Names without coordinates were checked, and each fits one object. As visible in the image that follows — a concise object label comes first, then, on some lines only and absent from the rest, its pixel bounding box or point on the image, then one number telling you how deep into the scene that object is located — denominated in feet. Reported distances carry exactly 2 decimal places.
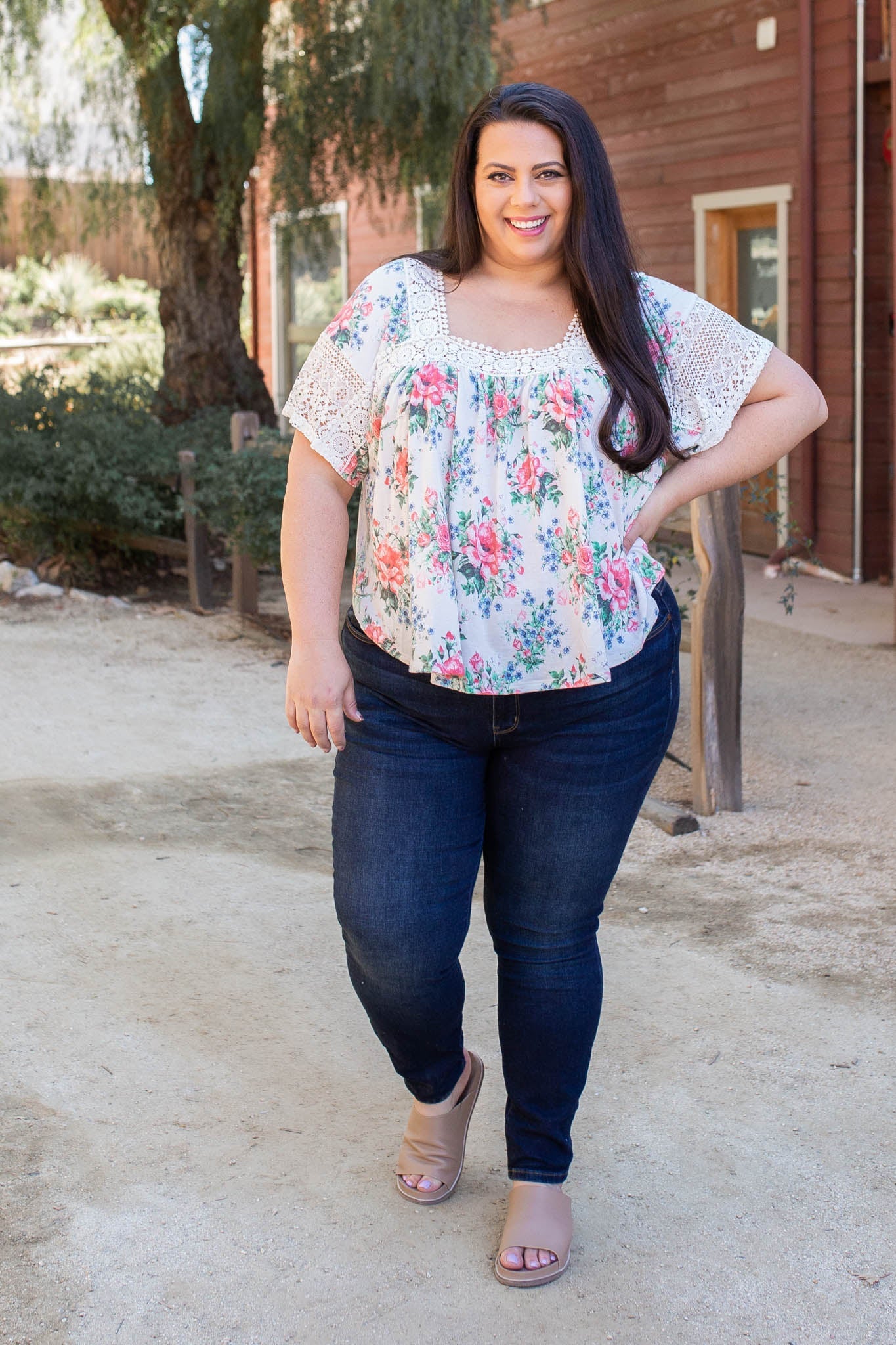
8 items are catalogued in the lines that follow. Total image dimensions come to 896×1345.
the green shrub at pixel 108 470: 22.56
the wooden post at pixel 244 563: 24.09
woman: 6.50
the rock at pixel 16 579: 26.48
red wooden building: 26.25
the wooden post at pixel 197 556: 24.75
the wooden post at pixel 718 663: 14.20
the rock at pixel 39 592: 26.08
